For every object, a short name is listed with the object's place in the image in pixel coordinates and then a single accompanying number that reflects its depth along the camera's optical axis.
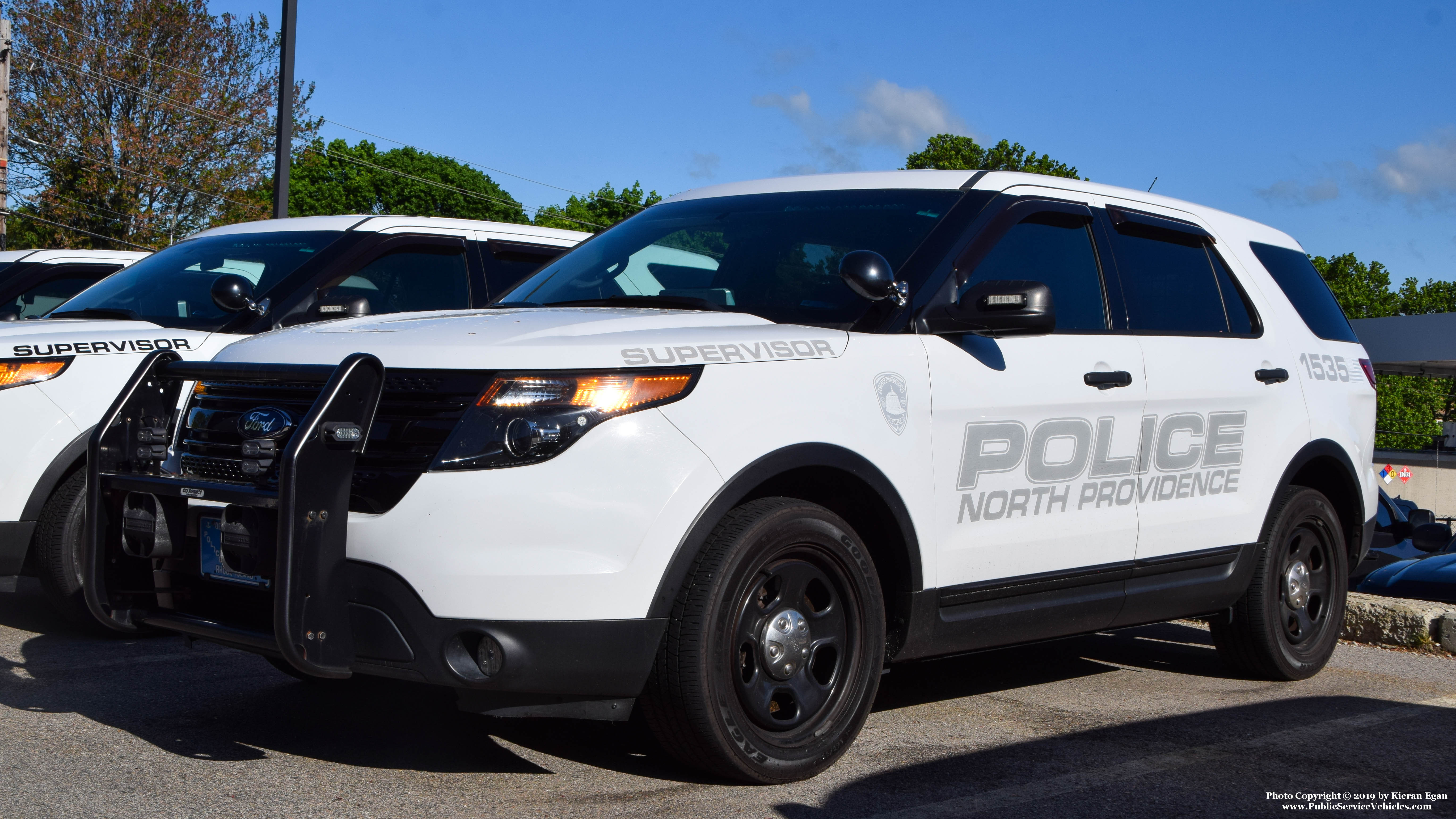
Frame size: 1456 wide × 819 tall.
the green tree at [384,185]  63.50
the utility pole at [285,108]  13.88
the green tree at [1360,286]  81.44
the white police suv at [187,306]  5.86
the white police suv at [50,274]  9.11
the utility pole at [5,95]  24.34
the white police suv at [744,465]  3.48
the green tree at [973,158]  52.84
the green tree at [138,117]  34.72
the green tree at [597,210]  72.81
